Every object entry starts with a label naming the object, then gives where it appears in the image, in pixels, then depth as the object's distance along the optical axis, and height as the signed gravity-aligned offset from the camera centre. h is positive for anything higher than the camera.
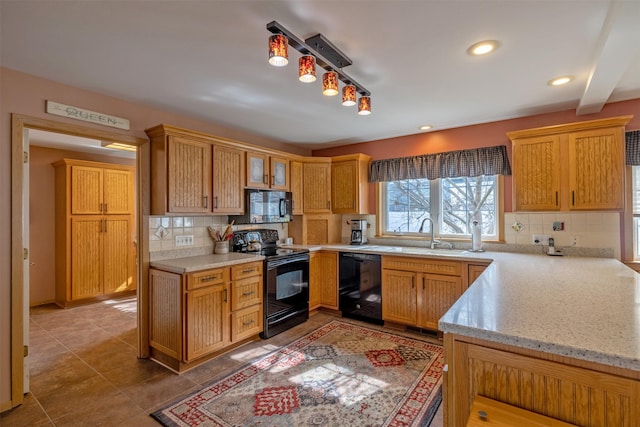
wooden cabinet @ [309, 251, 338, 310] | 3.92 -0.84
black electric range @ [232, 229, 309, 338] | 3.24 -0.74
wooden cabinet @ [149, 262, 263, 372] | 2.54 -0.87
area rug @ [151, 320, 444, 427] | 1.97 -1.31
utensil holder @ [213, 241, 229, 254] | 3.34 -0.34
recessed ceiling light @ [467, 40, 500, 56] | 1.85 +1.07
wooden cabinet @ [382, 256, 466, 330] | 3.09 -0.80
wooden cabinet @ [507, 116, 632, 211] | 2.59 +0.44
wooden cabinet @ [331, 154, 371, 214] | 4.13 +0.45
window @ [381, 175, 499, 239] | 3.55 +0.13
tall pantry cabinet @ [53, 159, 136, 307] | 4.29 -0.19
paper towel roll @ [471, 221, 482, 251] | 3.38 -0.25
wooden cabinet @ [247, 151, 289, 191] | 3.52 +0.57
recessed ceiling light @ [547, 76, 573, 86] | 2.34 +1.07
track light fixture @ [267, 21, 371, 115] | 1.53 +0.93
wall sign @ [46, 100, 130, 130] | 2.31 +0.85
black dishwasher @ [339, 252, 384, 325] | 3.60 -0.88
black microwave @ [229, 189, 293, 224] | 3.50 +0.12
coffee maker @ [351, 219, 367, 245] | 4.18 -0.22
